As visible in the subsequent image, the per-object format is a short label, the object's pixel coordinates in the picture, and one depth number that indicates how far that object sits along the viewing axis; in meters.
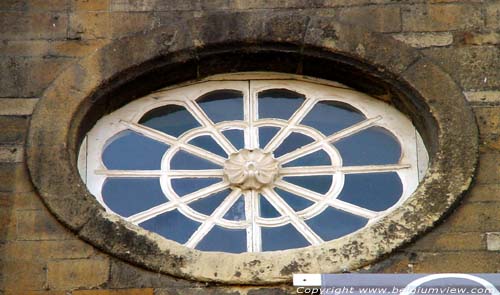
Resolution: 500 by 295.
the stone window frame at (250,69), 11.23
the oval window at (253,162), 11.73
